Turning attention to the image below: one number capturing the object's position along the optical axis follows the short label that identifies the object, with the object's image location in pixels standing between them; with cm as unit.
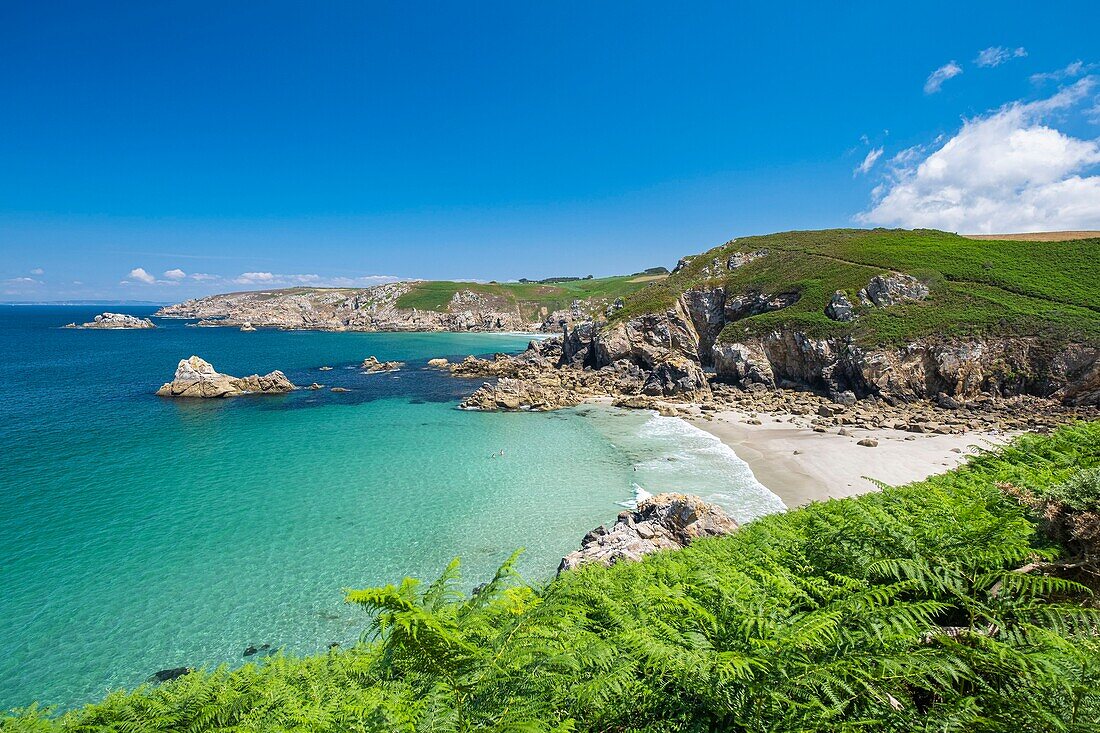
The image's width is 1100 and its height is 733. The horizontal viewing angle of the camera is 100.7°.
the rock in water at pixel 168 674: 1370
